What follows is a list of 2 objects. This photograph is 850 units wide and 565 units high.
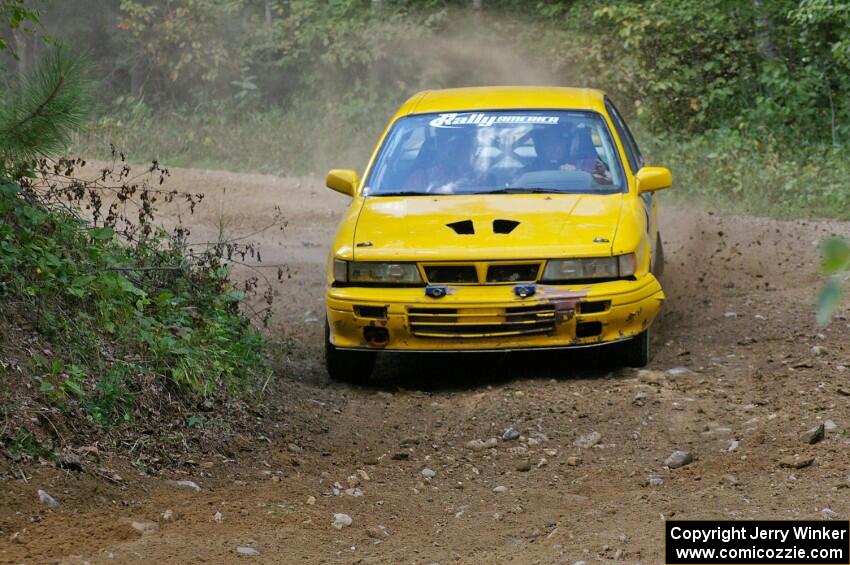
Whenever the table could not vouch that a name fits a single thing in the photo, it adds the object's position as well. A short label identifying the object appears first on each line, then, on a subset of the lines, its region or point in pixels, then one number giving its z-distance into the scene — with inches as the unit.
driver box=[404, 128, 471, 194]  628.7
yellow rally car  542.3
